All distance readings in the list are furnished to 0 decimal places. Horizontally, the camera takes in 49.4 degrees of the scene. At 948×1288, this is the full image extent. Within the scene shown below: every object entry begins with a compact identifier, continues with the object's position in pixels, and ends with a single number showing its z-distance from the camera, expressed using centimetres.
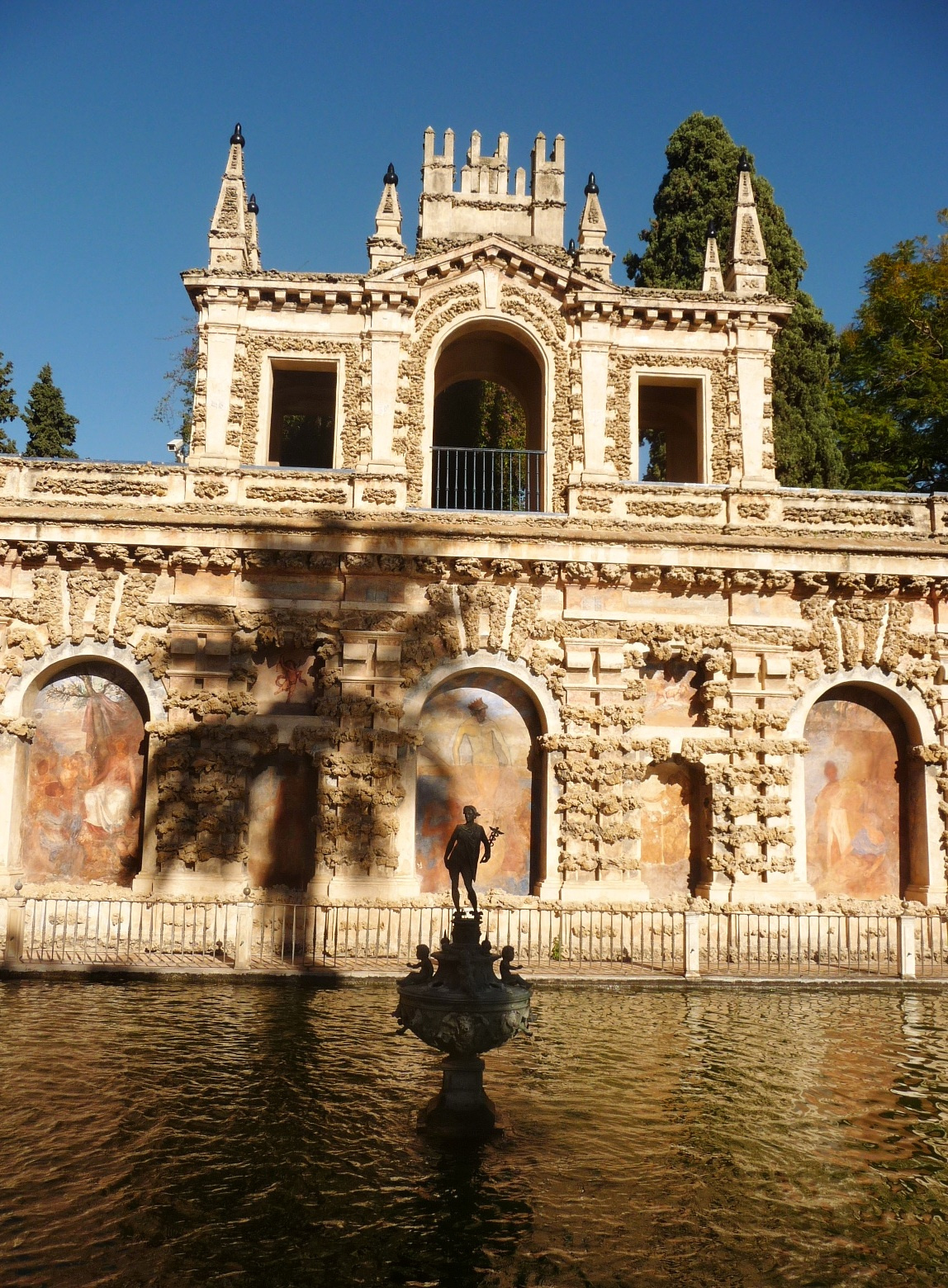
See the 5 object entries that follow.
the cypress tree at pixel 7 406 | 3516
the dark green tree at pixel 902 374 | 2909
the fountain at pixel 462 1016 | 927
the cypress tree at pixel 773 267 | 2980
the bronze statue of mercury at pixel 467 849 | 1152
